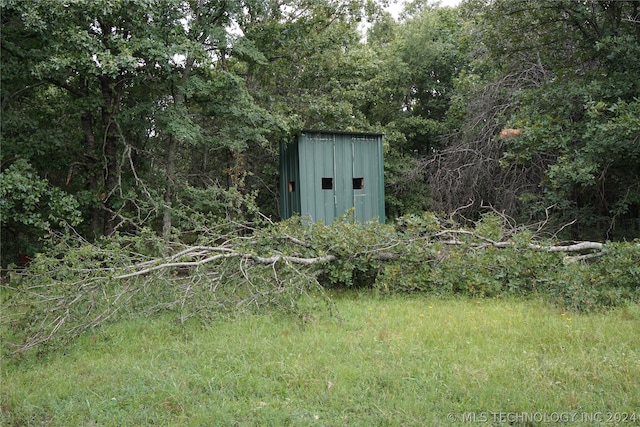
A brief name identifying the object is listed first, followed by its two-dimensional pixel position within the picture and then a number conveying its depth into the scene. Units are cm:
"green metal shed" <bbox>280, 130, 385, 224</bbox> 1272
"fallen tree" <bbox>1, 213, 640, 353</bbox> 558
